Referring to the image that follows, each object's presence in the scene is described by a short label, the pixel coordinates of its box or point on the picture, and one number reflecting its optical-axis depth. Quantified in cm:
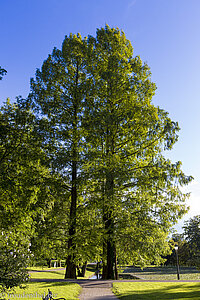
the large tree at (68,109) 1466
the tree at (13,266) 797
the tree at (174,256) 1229
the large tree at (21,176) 1257
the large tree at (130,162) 1375
